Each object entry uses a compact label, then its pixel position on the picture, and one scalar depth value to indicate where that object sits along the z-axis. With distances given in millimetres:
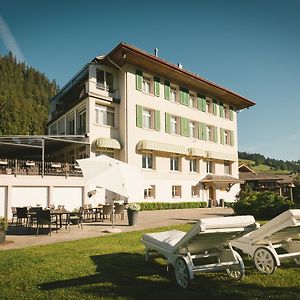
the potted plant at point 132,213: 13937
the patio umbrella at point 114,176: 11359
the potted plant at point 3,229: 9328
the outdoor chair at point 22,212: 12820
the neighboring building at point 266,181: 42312
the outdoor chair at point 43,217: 11031
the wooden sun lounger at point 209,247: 4980
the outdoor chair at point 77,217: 12656
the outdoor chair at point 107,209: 15313
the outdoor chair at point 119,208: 15461
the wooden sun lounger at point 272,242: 5543
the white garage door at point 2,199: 17406
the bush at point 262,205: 15109
